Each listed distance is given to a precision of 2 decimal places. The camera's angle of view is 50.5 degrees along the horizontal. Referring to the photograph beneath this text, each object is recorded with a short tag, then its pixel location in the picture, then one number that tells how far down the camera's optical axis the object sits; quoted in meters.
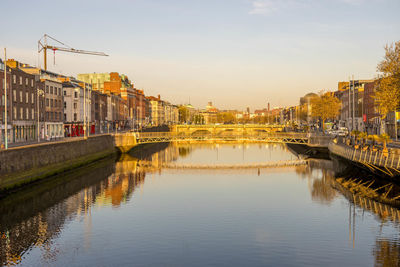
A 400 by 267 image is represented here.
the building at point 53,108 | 80.81
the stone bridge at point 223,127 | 141.07
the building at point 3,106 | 59.53
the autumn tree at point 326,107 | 112.81
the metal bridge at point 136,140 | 83.62
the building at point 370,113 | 95.07
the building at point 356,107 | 115.48
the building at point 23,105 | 64.19
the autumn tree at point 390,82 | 51.16
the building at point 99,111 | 114.19
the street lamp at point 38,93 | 74.72
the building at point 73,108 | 94.62
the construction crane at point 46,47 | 140.91
